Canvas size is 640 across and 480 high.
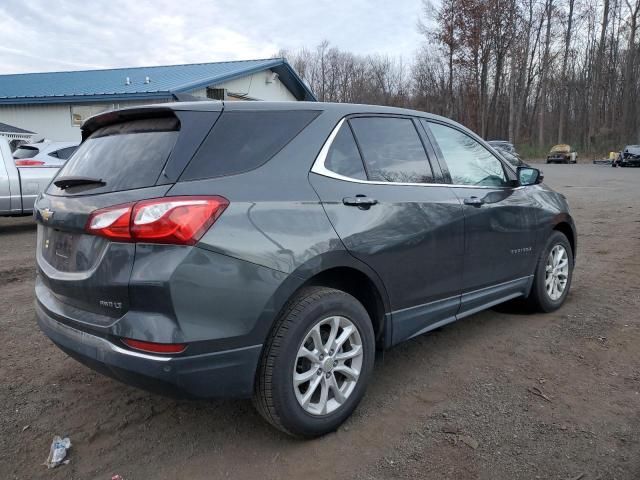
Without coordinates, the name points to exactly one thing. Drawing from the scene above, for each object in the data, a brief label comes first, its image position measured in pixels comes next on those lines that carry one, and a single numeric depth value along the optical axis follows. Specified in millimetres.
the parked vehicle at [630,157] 34375
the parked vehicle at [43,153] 9695
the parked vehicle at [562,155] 43969
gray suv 2275
